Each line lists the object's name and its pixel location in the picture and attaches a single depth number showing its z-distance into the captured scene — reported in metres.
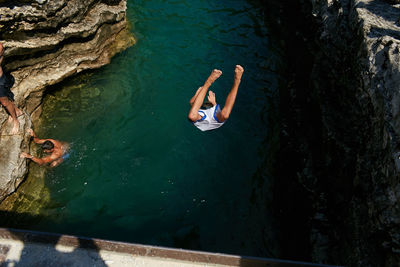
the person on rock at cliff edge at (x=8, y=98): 6.39
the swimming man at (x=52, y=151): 6.84
